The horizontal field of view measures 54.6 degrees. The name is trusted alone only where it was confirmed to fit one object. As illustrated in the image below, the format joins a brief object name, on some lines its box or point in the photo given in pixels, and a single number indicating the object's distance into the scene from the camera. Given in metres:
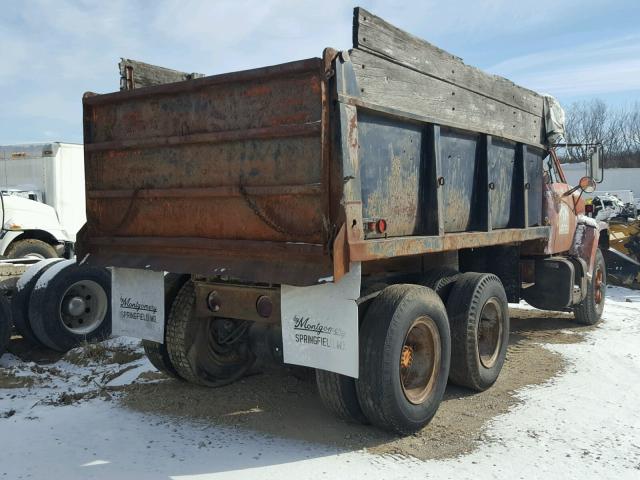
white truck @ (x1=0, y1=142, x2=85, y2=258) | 11.07
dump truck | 3.91
